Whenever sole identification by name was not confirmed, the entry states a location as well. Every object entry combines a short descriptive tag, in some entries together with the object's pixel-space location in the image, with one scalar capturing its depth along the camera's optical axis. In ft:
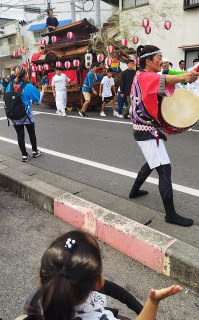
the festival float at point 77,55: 36.78
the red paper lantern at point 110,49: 38.14
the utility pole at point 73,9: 60.44
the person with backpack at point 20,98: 16.67
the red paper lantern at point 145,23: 41.86
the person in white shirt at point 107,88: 33.73
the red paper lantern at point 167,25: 43.44
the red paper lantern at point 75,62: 36.50
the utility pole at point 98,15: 58.18
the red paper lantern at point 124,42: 41.28
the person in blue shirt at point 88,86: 33.78
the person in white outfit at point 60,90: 34.73
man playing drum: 8.88
